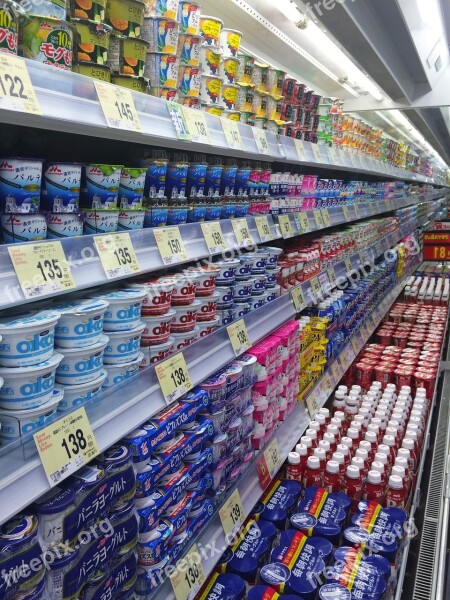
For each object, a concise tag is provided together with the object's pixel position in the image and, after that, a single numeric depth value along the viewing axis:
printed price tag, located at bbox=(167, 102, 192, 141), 1.10
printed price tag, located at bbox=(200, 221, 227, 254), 1.38
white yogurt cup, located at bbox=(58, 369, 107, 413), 0.93
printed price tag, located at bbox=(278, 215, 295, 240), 1.93
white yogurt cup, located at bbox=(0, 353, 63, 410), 0.81
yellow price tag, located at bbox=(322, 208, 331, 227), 2.47
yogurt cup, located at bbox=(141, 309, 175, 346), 1.19
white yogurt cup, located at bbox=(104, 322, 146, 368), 1.05
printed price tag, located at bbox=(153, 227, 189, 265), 1.17
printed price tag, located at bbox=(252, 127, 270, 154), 1.55
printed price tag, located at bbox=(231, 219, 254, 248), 1.57
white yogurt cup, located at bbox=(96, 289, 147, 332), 1.04
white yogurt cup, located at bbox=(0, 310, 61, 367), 0.81
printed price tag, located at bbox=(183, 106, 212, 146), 1.16
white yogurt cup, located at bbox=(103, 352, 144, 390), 1.06
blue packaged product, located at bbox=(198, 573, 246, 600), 1.26
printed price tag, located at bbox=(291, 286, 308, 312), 2.10
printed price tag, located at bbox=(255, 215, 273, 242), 1.73
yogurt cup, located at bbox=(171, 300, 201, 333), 1.32
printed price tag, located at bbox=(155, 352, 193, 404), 1.14
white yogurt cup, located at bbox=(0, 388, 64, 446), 0.82
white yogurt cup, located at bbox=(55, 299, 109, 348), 0.92
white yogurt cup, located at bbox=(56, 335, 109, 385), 0.93
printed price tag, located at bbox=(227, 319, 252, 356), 1.51
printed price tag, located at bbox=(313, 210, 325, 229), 2.36
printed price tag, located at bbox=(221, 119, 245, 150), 1.34
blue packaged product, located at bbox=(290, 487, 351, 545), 1.54
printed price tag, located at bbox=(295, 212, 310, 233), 2.14
